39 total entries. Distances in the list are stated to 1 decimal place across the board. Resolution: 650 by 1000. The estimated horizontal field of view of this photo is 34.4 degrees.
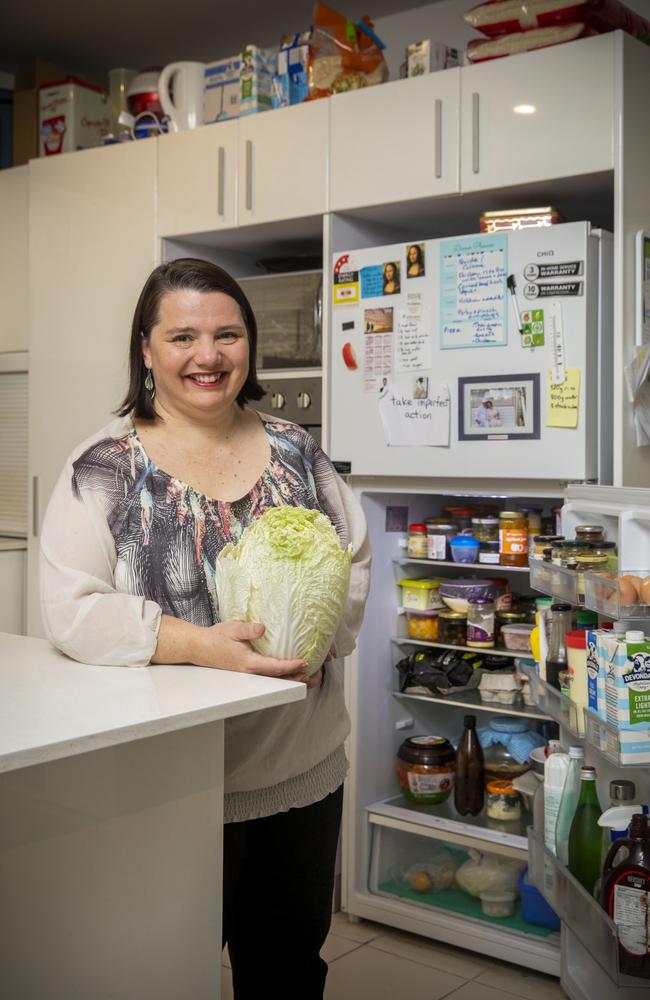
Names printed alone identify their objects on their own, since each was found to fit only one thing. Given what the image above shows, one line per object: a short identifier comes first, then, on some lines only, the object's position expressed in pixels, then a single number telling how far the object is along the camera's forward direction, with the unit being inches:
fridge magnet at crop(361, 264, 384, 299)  127.3
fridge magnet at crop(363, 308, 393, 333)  126.5
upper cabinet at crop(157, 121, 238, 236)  139.3
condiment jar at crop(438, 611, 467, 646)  130.1
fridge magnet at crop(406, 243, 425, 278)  123.6
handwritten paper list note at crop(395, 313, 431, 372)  123.2
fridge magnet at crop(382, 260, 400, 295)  126.0
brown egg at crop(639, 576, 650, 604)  71.8
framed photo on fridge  114.8
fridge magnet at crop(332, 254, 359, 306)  129.8
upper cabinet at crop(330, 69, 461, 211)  119.6
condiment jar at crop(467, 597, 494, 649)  127.3
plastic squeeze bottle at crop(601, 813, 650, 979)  71.1
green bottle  82.4
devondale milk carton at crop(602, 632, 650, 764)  70.4
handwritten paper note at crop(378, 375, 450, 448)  121.6
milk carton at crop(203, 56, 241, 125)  142.6
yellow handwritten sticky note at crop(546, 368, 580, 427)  111.3
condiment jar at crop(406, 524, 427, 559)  133.3
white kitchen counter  51.8
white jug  146.5
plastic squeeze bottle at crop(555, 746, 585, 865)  84.5
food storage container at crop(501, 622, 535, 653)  124.7
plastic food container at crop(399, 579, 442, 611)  133.1
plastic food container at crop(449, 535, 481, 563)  128.3
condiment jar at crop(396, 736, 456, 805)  131.3
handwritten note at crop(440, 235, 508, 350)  116.8
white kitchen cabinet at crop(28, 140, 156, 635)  150.3
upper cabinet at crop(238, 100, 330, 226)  130.5
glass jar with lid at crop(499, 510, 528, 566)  125.0
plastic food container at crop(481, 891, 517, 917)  123.3
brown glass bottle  129.0
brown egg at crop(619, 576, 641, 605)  71.6
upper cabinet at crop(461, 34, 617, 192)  108.7
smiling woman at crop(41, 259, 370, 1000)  71.2
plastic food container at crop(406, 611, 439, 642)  133.5
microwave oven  136.6
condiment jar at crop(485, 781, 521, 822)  125.6
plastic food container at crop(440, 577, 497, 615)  129.0
